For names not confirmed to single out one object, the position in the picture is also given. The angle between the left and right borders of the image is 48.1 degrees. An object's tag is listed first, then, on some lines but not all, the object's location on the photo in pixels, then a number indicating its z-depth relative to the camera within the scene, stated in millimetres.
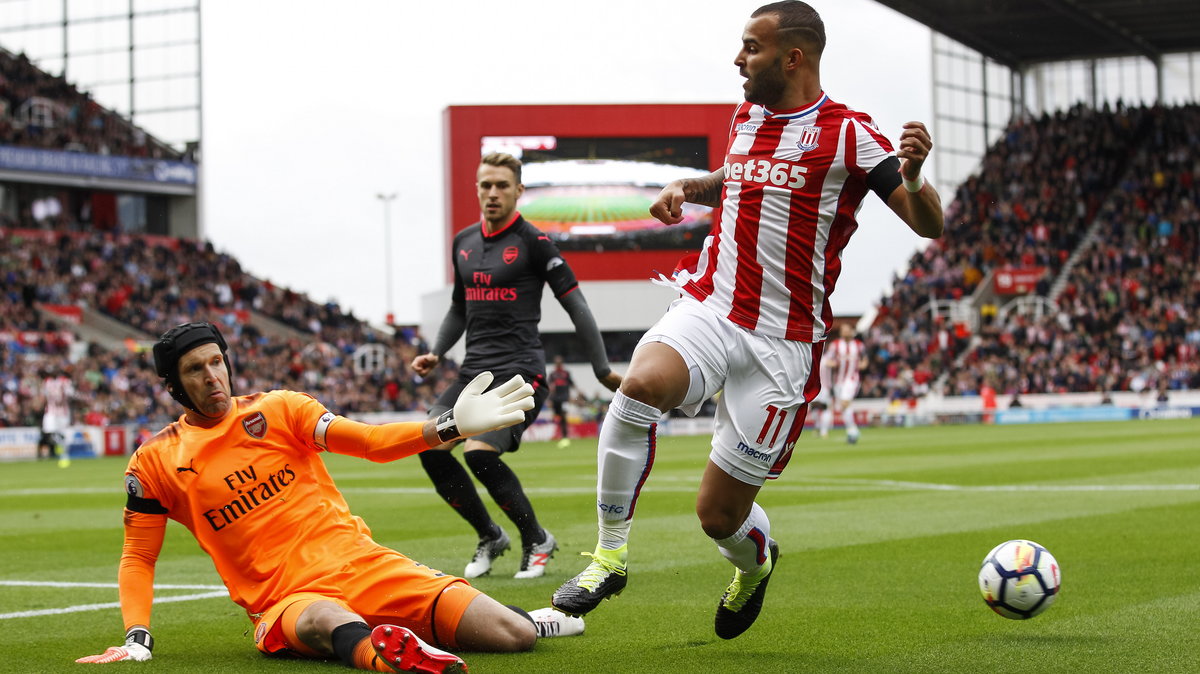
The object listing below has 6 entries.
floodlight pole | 61688
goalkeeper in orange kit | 4910
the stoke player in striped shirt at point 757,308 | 4988
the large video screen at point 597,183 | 43625
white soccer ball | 5309
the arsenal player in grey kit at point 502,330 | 7605
